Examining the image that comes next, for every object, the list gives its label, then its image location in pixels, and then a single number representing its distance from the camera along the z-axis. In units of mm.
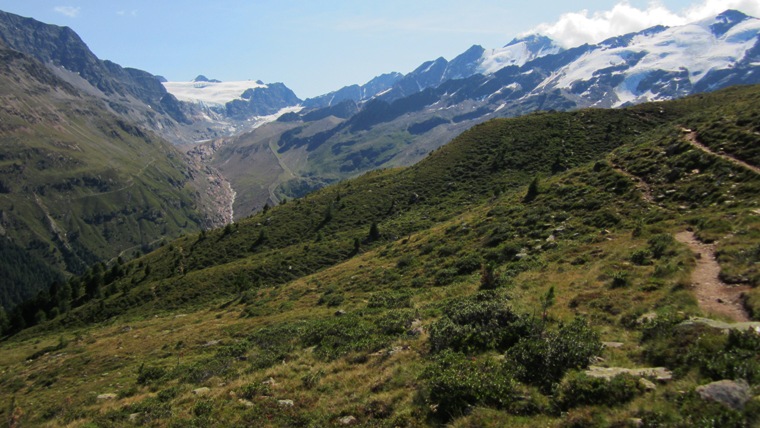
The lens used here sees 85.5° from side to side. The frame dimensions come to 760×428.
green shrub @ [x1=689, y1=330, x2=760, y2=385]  9766
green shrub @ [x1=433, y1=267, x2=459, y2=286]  31747
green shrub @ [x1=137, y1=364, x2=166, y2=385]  25156
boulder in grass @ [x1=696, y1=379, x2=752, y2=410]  8812
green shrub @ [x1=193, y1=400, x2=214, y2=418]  15781
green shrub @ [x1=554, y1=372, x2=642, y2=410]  10430
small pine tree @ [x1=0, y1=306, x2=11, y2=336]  76875
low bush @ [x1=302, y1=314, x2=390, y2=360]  19906
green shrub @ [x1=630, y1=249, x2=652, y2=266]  21422
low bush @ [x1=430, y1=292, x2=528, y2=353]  15867
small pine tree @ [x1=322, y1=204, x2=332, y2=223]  85500
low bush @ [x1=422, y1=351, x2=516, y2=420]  11844
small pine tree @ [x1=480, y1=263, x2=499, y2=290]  25041
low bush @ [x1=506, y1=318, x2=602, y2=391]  12633
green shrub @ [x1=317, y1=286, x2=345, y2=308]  35438
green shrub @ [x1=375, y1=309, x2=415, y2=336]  21031
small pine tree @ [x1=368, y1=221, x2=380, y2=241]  67125
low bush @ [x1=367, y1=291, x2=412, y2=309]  27483
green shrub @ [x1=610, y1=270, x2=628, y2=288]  19344
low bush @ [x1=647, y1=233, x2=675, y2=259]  21719
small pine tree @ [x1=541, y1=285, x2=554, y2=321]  17219
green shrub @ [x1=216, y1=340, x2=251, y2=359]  26019
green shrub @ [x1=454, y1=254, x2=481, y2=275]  32594
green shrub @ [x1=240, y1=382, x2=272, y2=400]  16969
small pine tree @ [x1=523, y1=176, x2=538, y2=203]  45719
